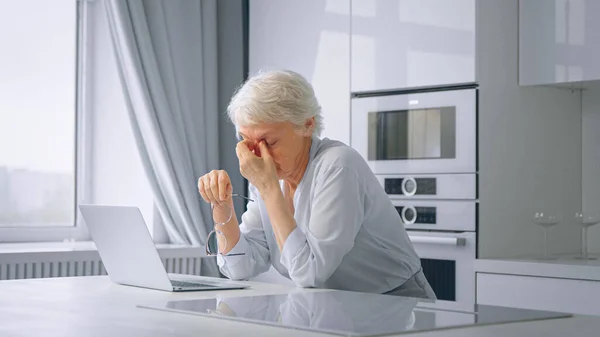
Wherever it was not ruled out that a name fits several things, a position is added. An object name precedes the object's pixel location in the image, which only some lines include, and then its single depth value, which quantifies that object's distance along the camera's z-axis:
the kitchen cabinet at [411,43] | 3.35
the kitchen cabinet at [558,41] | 3.27
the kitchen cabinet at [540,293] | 3.02
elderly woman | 2.32
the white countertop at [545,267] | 3.03
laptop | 2.14
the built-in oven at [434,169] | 3.34
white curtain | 3.93
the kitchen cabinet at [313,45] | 3.79
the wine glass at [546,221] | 3.34
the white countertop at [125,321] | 1.46
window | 3.98
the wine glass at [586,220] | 3.33
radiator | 3.41
